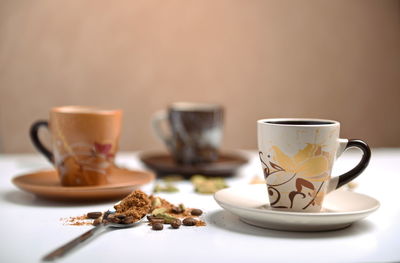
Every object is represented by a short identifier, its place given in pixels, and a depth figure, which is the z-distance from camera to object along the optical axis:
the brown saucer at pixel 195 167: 1.21
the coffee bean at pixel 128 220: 0.75
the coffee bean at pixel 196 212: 0.84
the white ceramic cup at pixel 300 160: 0.75
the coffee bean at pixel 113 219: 0.75
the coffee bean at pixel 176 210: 0.85
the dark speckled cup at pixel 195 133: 1.26
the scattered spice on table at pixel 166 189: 1.07
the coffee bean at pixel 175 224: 0.76
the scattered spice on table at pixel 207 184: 1.05
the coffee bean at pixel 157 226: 0.75
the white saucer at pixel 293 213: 0.69
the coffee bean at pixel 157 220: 0.78
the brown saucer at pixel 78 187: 0.90
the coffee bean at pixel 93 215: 0.81
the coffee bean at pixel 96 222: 0.76
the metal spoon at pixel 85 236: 0.60
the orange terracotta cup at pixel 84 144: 0.95
